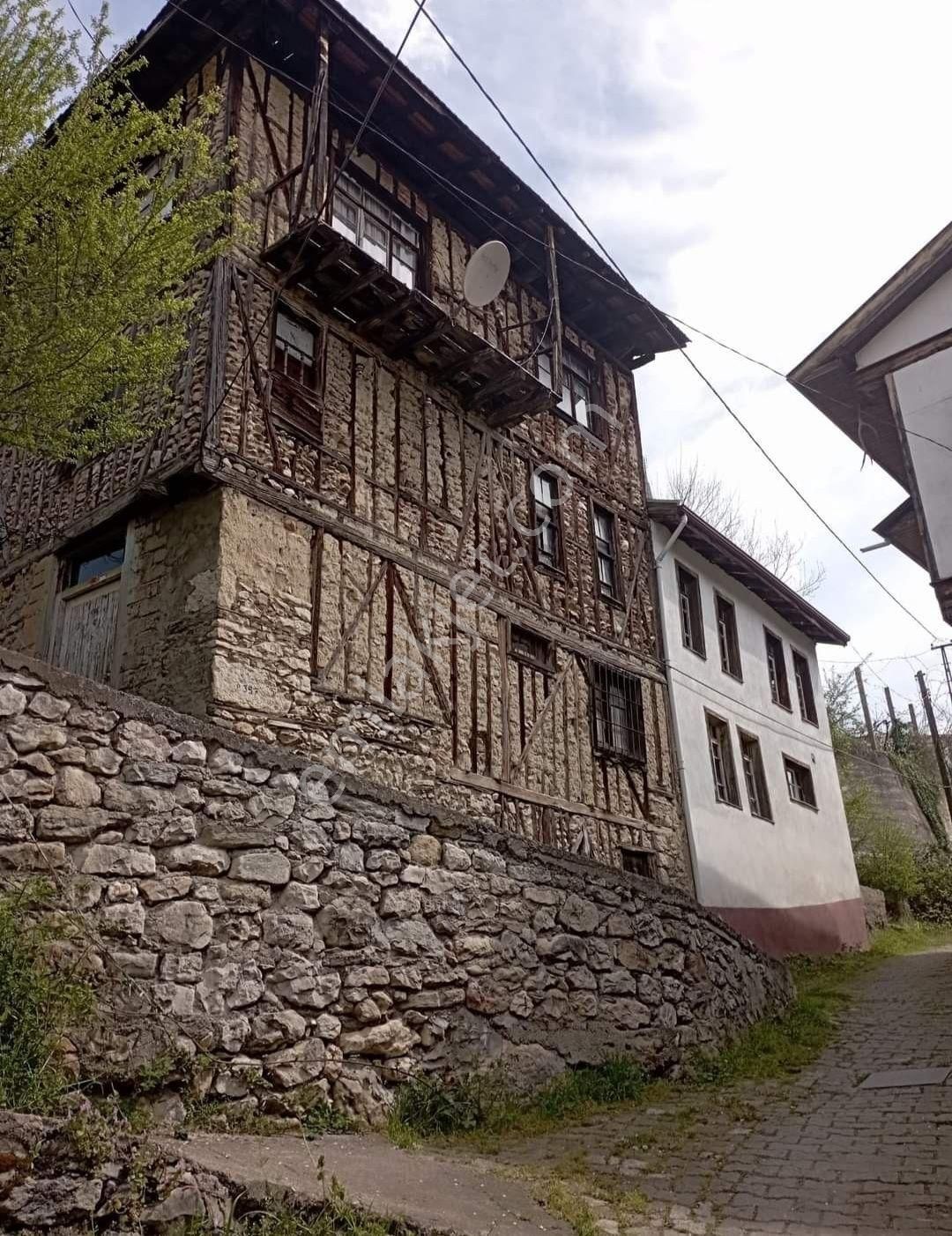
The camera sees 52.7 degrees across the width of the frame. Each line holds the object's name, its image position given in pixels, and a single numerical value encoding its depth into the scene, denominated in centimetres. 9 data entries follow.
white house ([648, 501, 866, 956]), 1454
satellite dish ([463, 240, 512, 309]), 1219
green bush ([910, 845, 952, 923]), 2083
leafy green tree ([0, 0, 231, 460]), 608
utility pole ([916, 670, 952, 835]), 2872
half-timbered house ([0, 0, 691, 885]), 916
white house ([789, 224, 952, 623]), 1032
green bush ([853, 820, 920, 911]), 2033
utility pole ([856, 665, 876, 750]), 4703
